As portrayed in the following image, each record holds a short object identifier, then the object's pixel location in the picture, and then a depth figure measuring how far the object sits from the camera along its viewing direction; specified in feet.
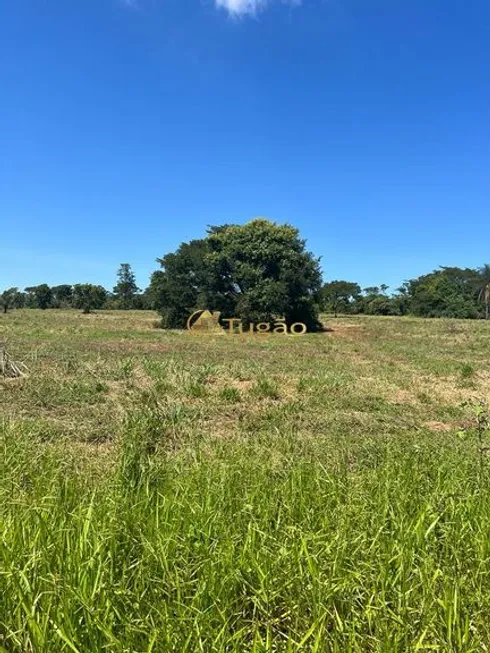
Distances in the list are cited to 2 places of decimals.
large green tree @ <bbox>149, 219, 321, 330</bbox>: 96.94
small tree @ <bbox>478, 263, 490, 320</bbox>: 179.83
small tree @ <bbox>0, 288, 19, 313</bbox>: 176.97
